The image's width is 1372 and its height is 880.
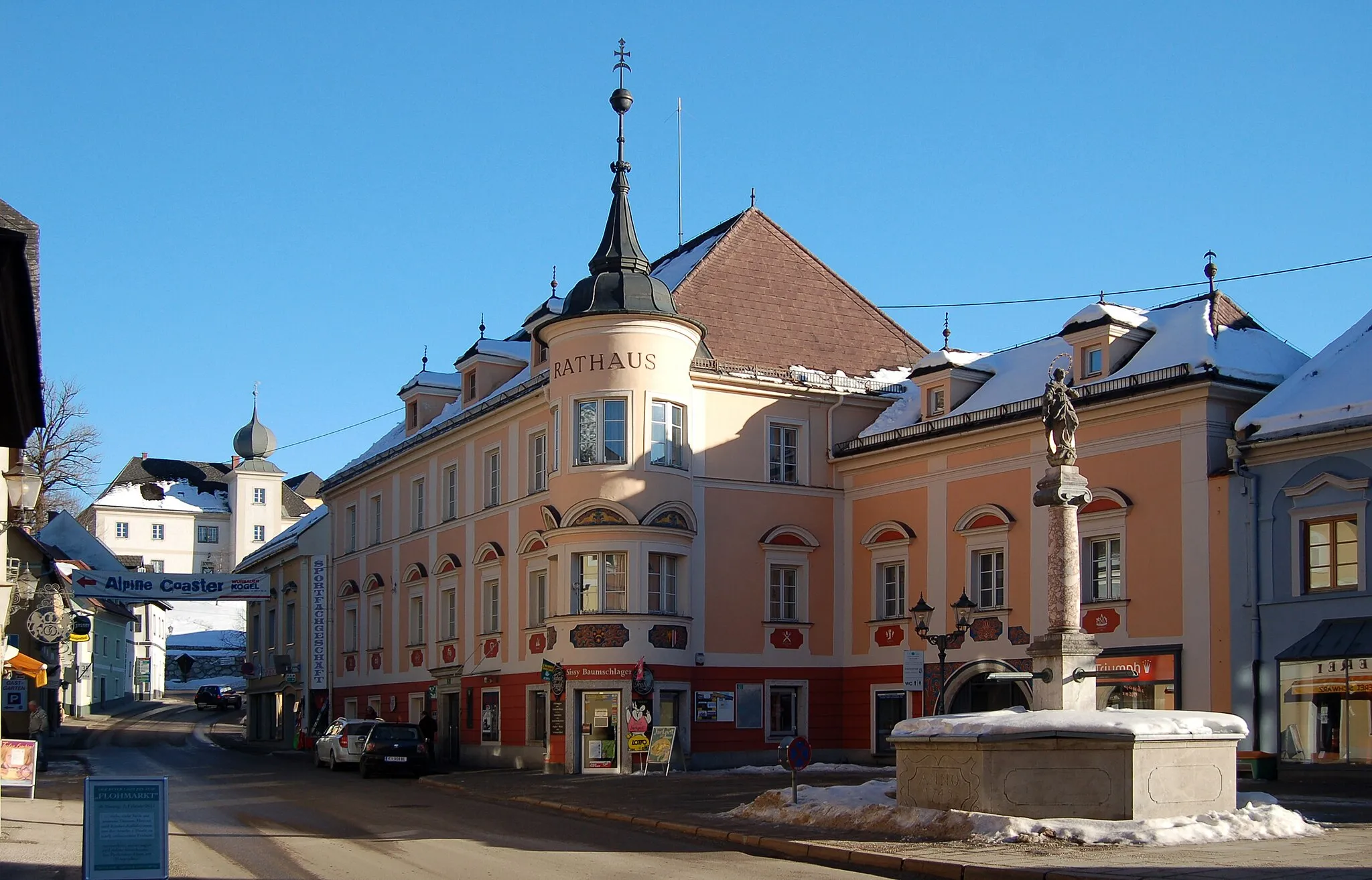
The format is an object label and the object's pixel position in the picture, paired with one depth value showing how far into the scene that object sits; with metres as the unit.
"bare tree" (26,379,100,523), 57.38
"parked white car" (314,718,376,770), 37.41
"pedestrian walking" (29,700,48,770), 39.38
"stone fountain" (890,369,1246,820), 18.03
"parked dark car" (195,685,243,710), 81.31
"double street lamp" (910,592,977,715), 26.75
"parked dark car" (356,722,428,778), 35.03
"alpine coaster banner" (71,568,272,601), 45.56
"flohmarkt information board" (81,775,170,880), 11.86
